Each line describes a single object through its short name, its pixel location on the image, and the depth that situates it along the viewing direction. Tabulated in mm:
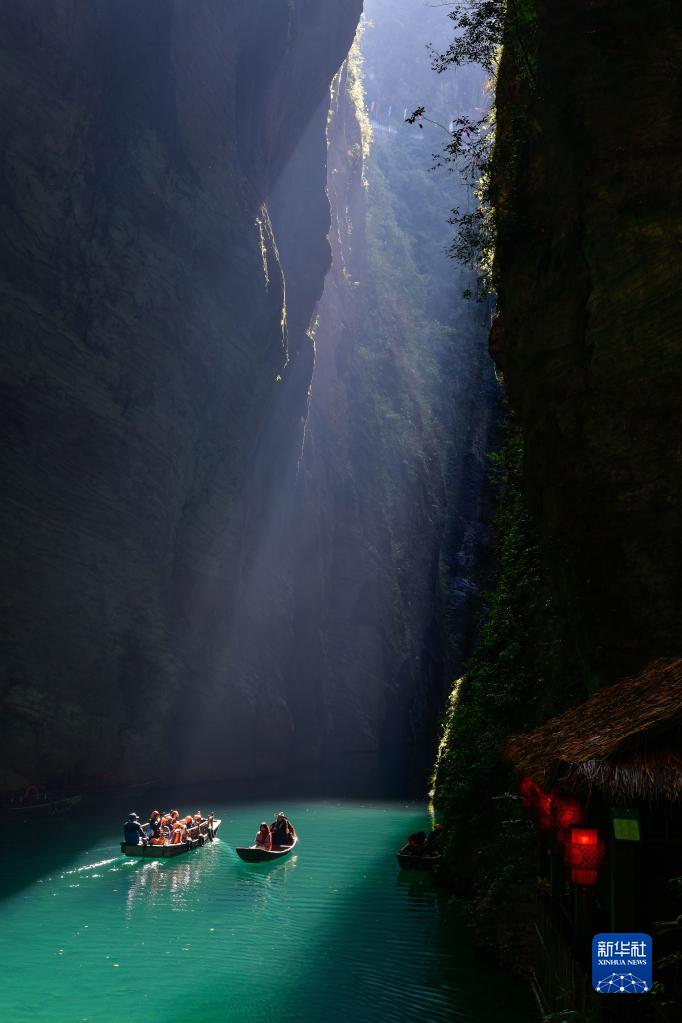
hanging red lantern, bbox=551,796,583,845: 9375
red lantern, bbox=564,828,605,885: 9188
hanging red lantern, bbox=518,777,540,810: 11812
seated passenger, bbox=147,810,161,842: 24609
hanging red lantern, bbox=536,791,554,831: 10811
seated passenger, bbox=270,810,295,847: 24844
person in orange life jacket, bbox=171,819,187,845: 24391
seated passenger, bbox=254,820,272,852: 24023
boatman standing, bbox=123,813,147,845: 23734
